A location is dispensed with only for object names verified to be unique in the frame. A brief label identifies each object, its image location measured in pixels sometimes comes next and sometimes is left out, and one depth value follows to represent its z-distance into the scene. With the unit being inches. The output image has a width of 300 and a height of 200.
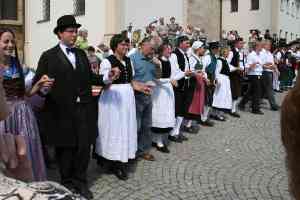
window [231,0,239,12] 1585.9
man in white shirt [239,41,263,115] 447.6
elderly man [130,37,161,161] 253.6
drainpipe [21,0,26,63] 930.0
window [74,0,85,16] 735.1
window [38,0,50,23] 851.4
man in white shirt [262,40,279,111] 457.1
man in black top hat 187.3
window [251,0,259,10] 1526.8
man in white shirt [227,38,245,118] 429.1
